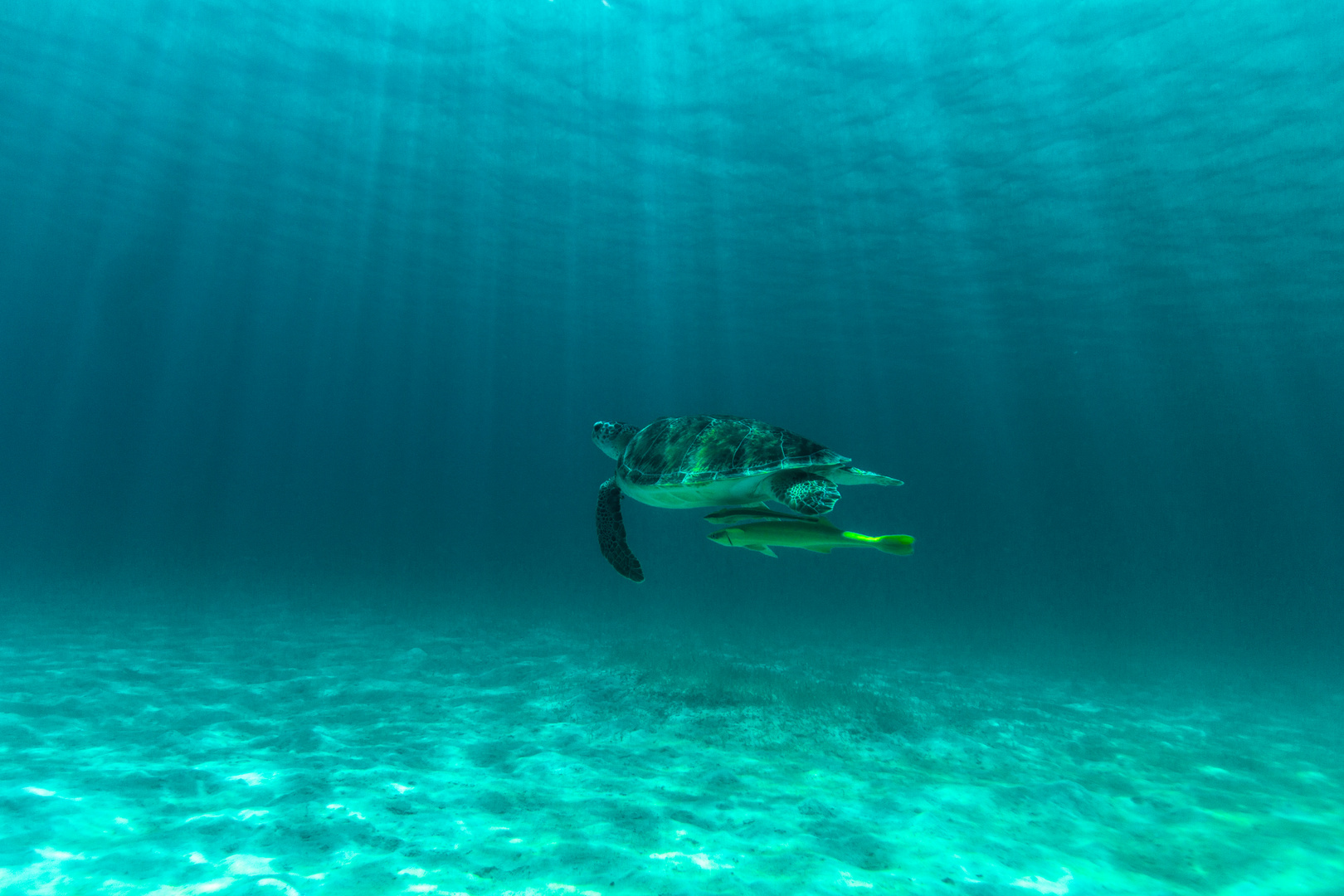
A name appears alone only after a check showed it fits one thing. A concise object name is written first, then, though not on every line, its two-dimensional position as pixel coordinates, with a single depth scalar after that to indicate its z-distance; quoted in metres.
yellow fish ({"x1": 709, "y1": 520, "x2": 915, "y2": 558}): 3.83
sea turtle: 4.79
